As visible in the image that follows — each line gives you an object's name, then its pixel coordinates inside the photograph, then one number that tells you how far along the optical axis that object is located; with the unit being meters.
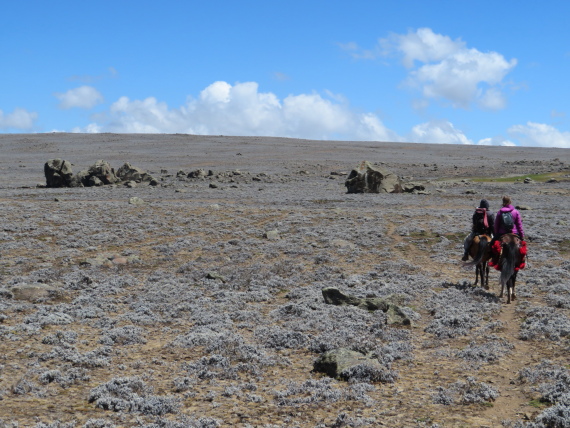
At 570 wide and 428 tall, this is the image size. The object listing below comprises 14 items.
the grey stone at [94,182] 57.40
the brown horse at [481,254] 17.28
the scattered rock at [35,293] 16.03
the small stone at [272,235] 26.73
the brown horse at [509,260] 15.84
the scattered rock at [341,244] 24.92
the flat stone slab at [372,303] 14.05
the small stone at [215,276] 19.14
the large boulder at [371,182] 50.91
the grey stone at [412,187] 51.97
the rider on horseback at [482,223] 17.72
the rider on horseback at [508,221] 16.30
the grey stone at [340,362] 10.59
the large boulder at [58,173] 56.38
